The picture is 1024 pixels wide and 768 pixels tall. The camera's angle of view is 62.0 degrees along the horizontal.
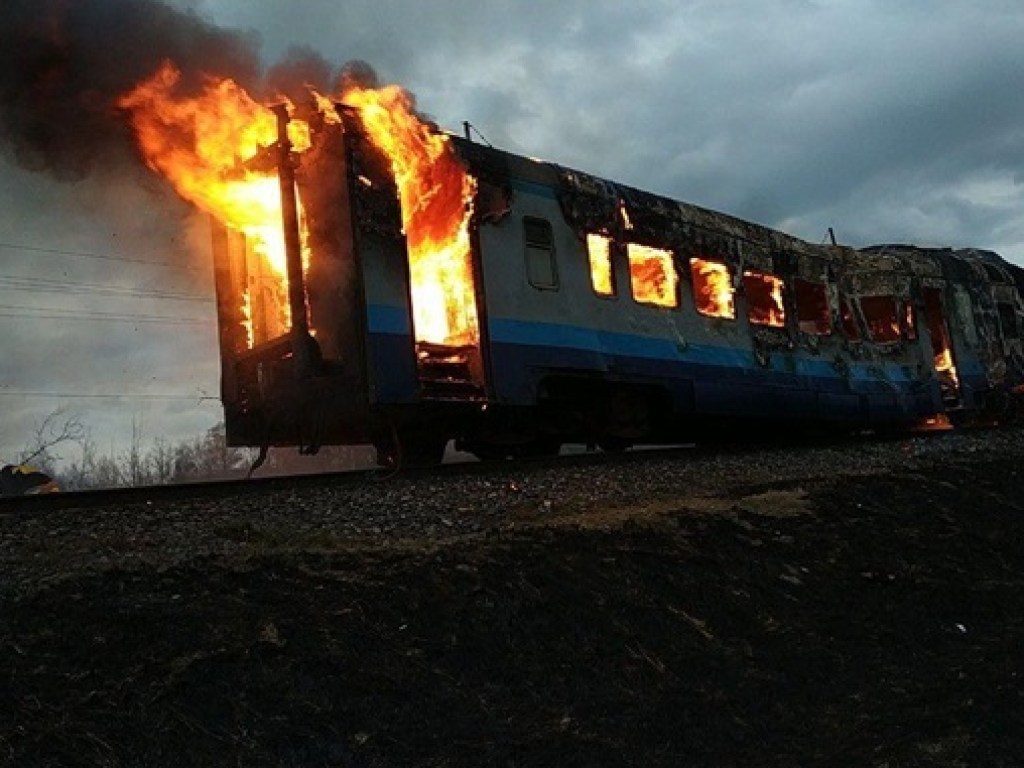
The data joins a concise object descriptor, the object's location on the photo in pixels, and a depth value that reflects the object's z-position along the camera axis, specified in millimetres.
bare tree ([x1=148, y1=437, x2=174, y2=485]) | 55756
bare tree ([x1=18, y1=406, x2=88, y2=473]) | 37125
